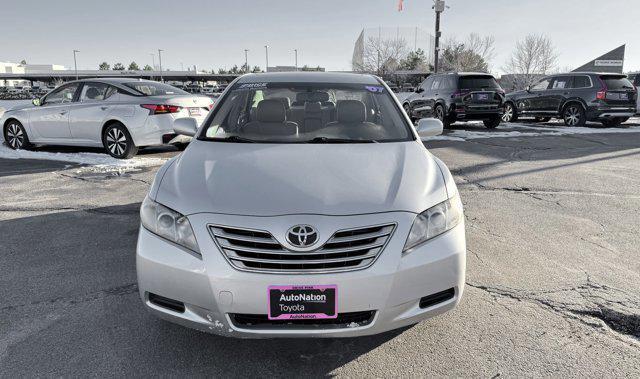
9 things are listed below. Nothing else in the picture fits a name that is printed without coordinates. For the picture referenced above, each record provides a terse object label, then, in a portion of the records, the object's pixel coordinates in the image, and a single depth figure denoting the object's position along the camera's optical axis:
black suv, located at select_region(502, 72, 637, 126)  13.99
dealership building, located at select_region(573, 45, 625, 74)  45.88
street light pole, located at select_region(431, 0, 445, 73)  22.00
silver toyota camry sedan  2.23
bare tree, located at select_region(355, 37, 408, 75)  56.19
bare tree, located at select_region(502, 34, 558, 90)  46.66
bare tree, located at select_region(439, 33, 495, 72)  48.69
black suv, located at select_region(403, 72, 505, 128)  13.59
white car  8.39
